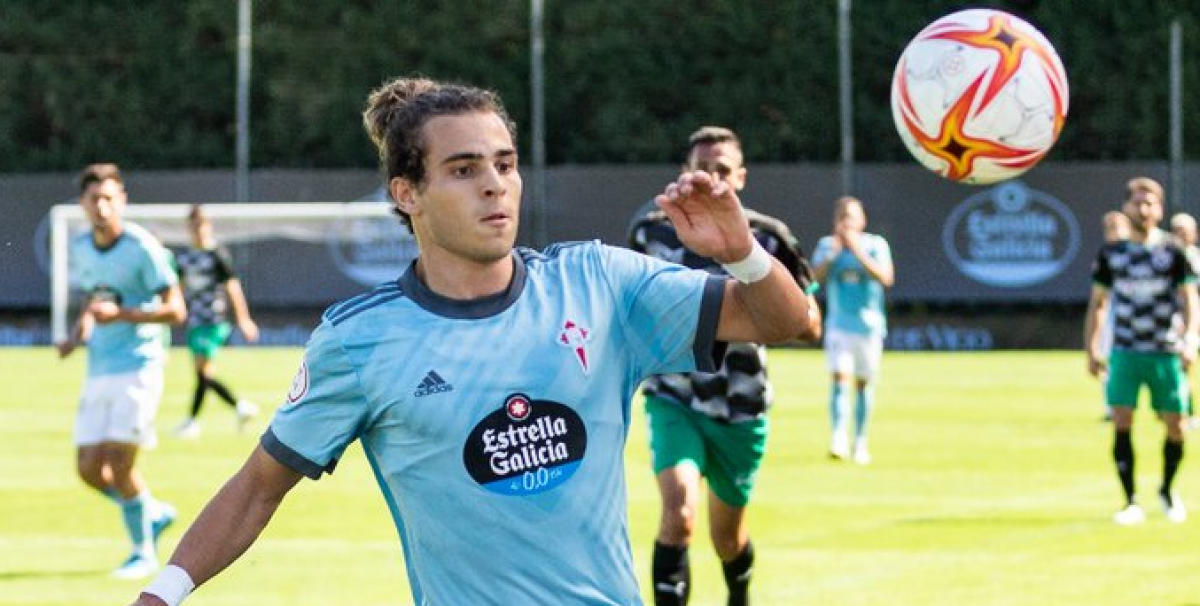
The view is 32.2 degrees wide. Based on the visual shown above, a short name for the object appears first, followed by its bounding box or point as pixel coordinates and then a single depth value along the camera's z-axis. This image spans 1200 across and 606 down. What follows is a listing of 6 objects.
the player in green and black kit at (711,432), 8.99
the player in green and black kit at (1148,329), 13.34
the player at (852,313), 17.39
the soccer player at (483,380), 4.57
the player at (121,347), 11.58
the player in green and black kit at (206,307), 19.78
